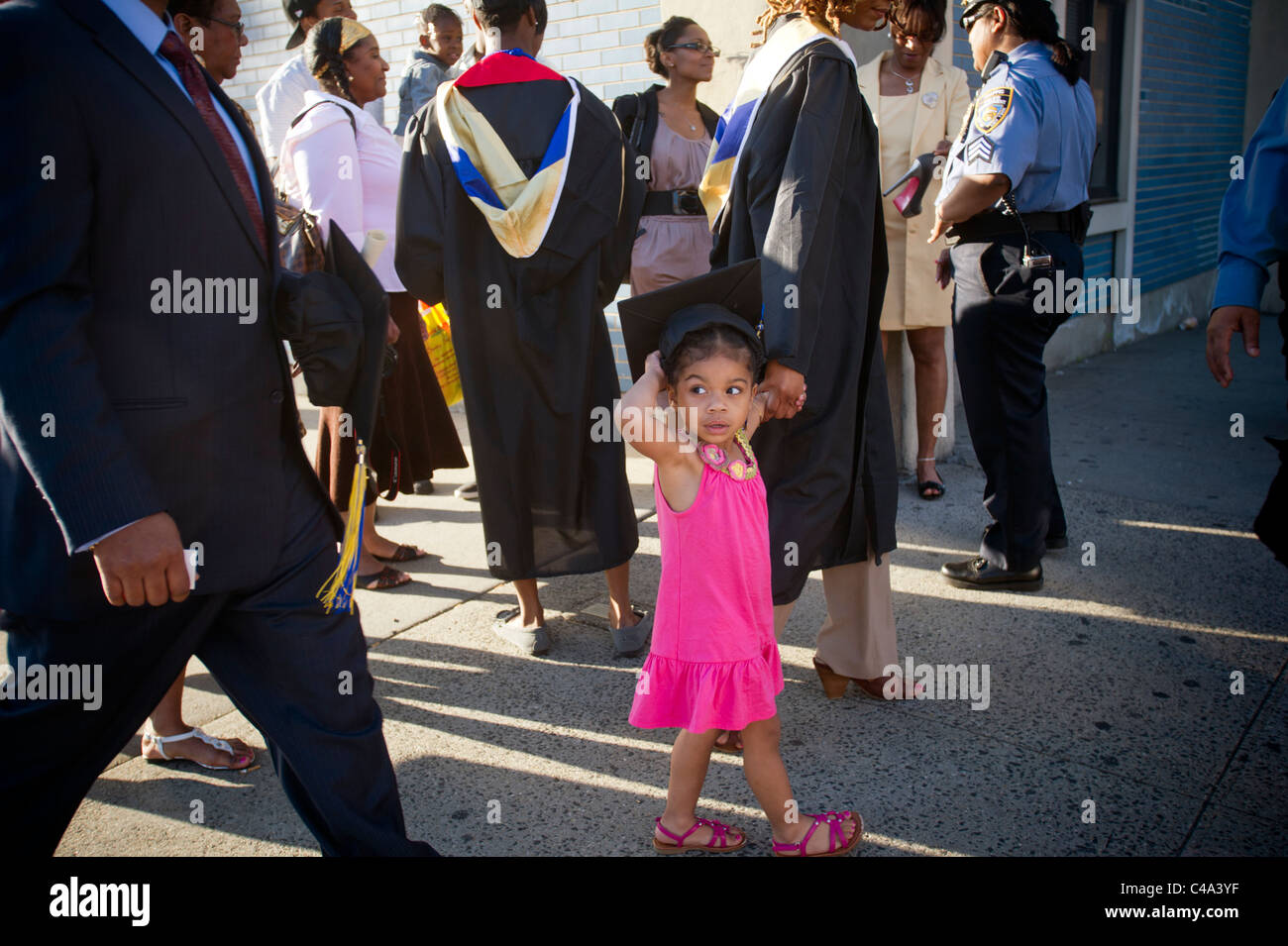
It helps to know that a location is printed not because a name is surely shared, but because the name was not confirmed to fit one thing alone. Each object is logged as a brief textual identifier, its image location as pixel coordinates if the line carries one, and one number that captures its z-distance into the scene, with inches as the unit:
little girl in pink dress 87.2
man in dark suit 63.9
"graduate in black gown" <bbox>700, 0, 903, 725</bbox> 101.3
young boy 233.8
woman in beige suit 188.2
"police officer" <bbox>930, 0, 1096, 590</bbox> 142.9
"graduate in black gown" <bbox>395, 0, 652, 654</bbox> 131.6
